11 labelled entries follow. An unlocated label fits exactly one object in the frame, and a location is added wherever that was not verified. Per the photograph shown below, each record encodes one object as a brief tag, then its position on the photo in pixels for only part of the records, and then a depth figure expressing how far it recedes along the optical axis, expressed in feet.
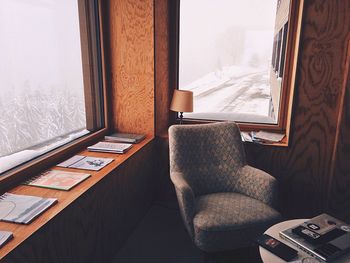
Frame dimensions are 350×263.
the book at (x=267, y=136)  7.78
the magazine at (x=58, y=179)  5.15
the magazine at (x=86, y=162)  6.03
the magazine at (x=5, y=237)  3.60
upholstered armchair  5.55
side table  4.28
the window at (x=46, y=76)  5.15
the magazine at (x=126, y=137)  7.64
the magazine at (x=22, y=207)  4.13
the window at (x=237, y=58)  8.13
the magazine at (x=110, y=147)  6.95
